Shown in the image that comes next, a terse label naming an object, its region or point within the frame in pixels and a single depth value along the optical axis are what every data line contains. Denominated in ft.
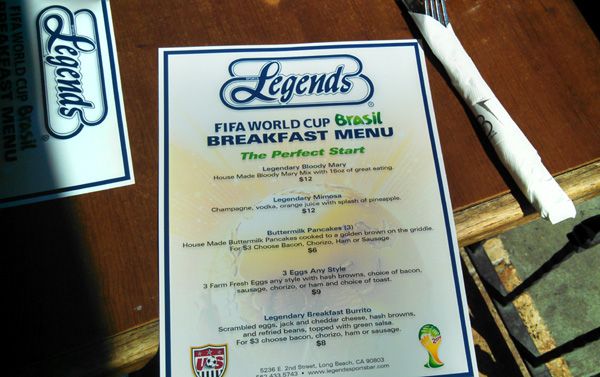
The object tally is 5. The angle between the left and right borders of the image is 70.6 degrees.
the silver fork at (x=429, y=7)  1.92
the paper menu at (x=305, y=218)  1.53
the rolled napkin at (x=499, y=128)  1.65
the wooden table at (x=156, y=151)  1.52
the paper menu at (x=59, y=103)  1.66
